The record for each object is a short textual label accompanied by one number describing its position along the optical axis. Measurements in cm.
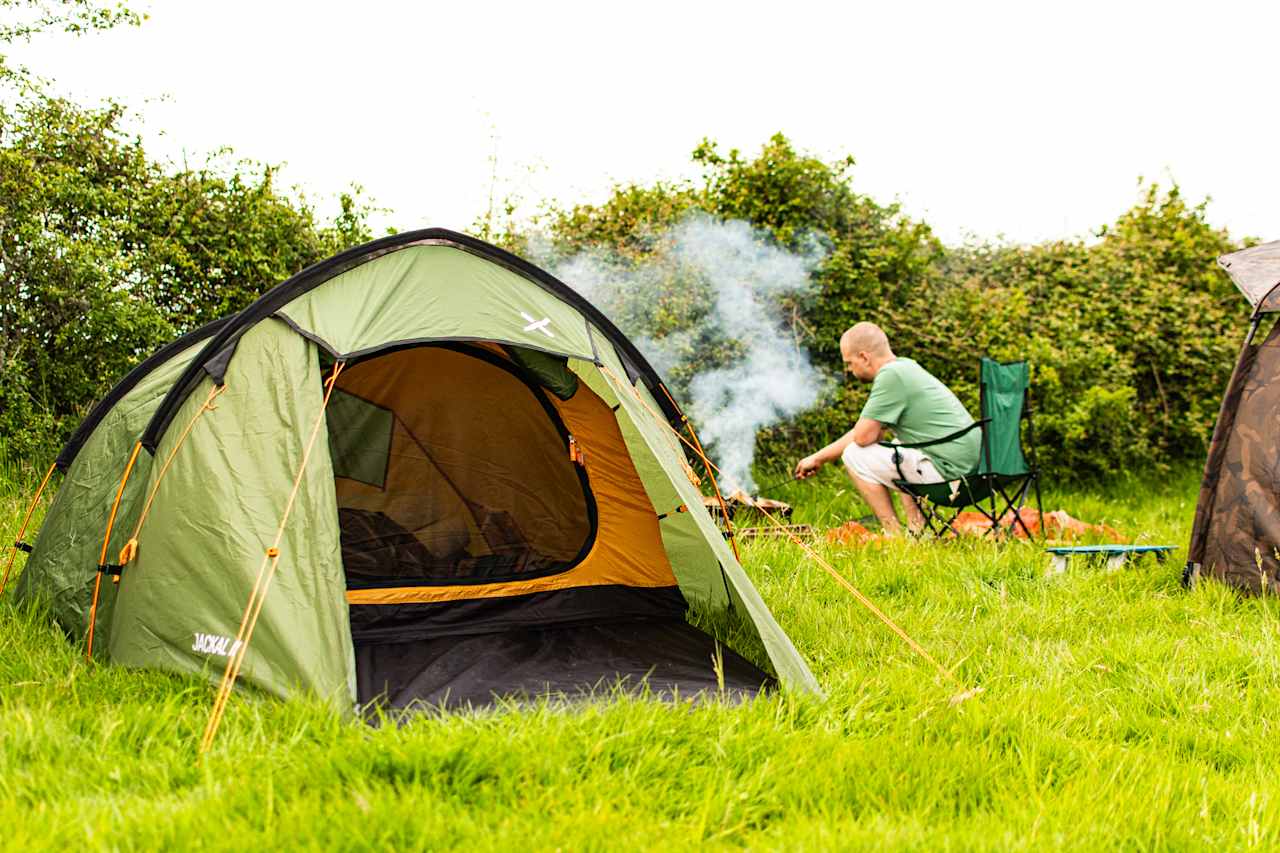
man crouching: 518
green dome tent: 266
